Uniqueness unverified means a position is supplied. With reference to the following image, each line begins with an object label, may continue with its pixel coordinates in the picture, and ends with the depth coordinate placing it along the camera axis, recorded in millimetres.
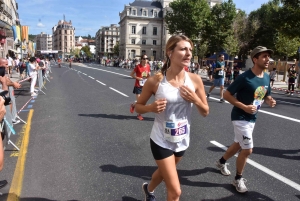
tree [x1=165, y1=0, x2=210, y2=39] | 60031
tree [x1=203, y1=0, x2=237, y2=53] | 54578
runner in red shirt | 7648
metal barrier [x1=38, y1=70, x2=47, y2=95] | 13609
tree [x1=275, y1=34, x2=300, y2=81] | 32156
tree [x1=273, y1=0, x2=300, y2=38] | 19016
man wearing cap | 3408
